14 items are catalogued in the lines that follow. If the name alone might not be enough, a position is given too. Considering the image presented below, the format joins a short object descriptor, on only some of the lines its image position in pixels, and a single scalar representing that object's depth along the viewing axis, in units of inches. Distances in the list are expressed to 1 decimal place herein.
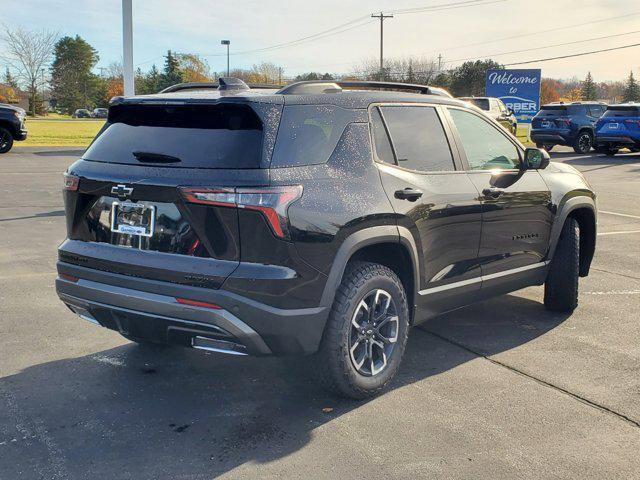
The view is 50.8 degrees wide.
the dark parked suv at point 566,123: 999.0
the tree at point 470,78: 2273.6
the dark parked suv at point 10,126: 832.3
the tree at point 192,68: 3540.8
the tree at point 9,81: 3463.6
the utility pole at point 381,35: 2662.4
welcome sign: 1611.7
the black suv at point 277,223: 133.4
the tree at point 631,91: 3260.3
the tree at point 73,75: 4047.7
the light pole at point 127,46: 523.2
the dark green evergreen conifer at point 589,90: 3885.3
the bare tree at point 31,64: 2859.3
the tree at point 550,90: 3663.9
